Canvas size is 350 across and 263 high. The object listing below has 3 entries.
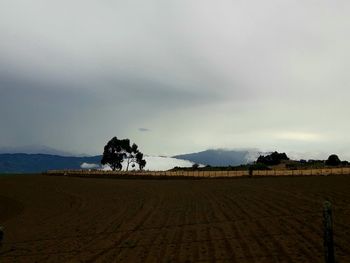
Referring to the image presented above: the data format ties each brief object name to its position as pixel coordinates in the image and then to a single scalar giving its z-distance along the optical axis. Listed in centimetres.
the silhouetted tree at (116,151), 15375
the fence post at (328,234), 1182
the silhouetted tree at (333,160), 12488
